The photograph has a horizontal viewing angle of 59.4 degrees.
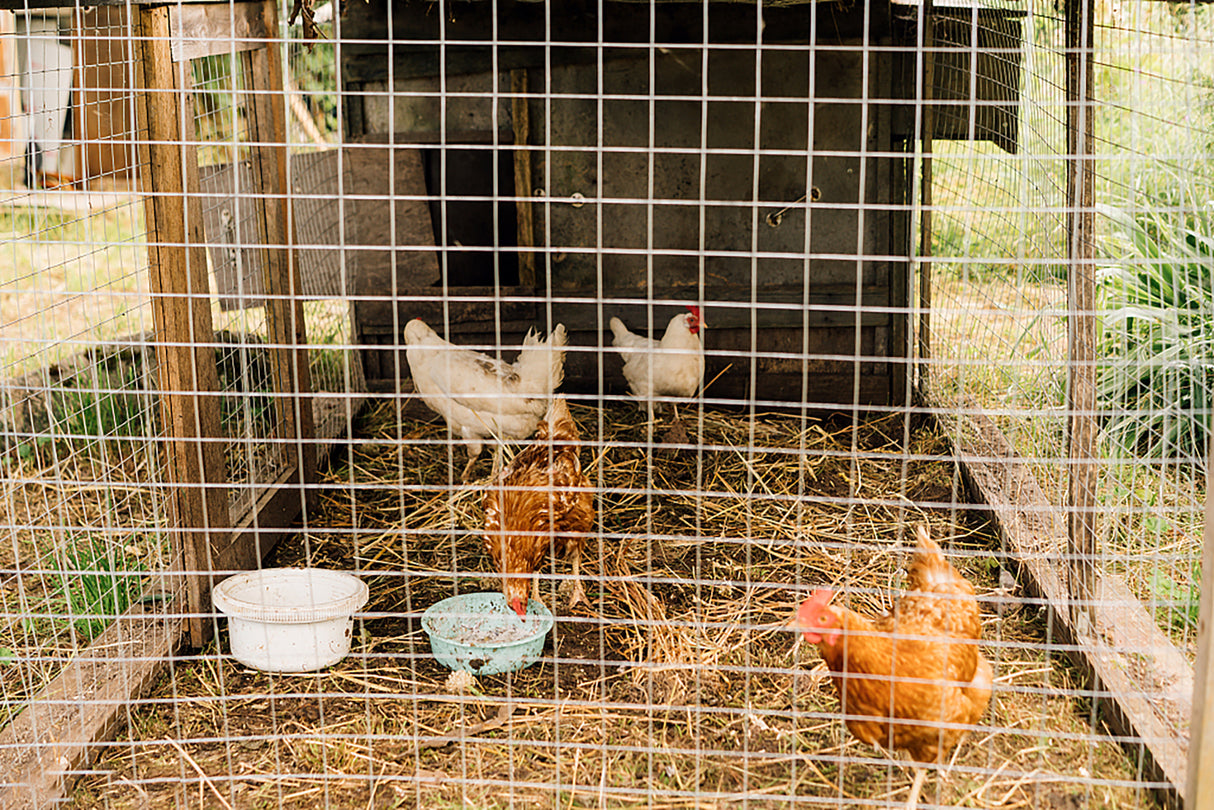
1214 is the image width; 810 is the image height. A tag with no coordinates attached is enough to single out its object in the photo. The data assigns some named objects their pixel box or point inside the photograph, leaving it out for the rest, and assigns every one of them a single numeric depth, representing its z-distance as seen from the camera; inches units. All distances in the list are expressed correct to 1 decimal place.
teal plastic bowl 137.9
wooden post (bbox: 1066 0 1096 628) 127.9
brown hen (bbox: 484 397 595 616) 151.3
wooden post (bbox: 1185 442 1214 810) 93.1
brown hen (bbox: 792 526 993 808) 105.0
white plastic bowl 136.4
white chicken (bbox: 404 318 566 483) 208.1
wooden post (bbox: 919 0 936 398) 210.2
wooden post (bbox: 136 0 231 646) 135.3
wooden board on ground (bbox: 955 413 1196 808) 111.2
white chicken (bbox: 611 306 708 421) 218.5
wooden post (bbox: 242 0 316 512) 174.2
